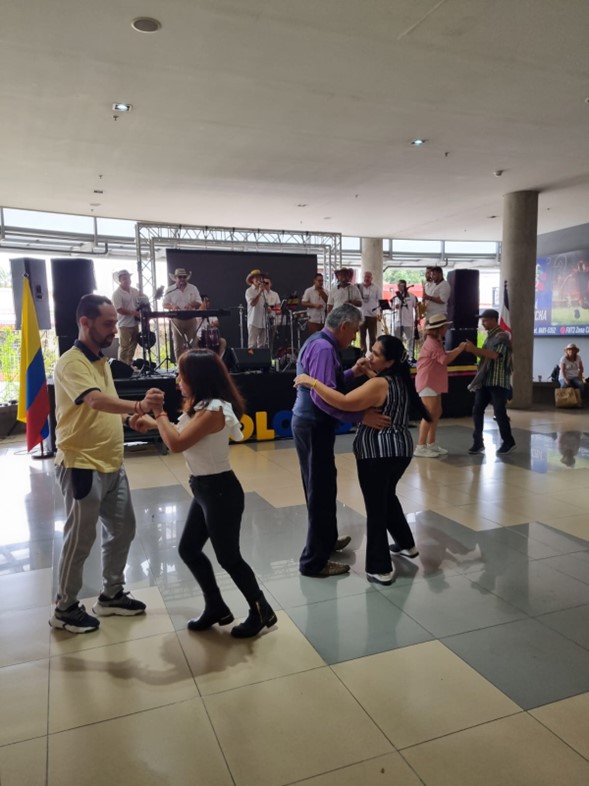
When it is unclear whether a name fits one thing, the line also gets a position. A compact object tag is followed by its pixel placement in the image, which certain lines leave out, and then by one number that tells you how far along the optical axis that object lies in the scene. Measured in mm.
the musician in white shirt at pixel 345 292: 9164
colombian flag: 5977
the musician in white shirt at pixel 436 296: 9453
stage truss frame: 10984
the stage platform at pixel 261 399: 6973
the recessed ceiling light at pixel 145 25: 4078
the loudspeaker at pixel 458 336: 9469
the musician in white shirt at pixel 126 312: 8352
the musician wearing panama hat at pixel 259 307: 9312
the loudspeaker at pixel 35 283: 6820
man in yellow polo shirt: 2438
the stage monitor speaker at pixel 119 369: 6715
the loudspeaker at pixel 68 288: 7055
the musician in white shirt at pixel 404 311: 9859
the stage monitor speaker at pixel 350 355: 7785
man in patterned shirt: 5902
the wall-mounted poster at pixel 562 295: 12953
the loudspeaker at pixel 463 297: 10031
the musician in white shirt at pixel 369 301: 10016
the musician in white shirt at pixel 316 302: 9820
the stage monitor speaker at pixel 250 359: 7520
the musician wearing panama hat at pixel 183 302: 8781
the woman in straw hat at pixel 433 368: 5676
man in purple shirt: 2930
